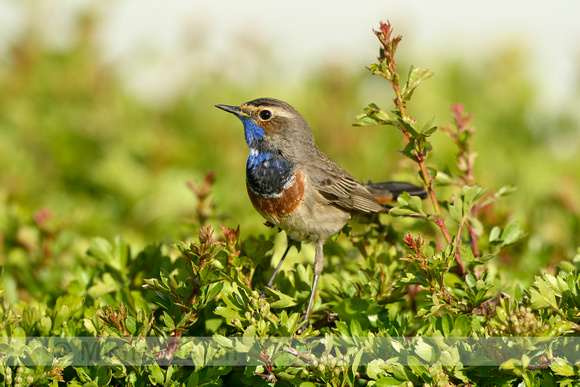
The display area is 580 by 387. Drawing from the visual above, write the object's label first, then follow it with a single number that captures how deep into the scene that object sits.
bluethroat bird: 7.28
